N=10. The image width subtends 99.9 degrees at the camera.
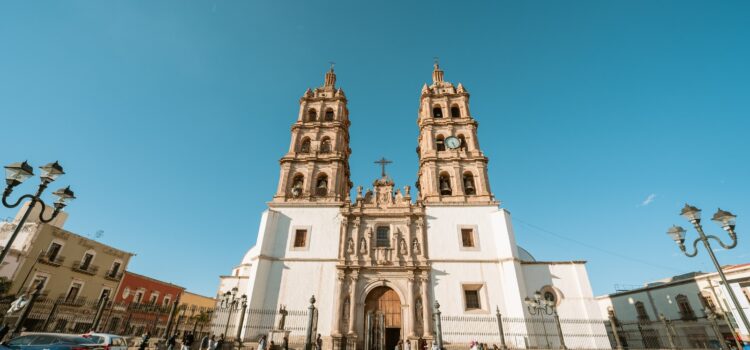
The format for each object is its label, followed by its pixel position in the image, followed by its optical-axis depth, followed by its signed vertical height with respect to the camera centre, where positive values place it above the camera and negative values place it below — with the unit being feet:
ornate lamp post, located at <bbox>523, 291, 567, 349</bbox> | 47.31 +4.79
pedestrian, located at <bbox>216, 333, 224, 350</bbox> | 44.06 -1.76
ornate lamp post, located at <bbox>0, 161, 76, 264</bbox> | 23.47 +10.24
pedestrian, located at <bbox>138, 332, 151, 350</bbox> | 39.14 -1.61
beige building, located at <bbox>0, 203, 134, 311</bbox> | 71.56 +14.19
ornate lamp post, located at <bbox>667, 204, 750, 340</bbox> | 26.17 +8.82
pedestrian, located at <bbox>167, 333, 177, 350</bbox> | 44.38 -1.67
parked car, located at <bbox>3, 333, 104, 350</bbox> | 27.20 -1.34
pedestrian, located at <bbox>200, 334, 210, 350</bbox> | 45.84 -1.90
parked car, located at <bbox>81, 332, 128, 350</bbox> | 32.30 -1.21
